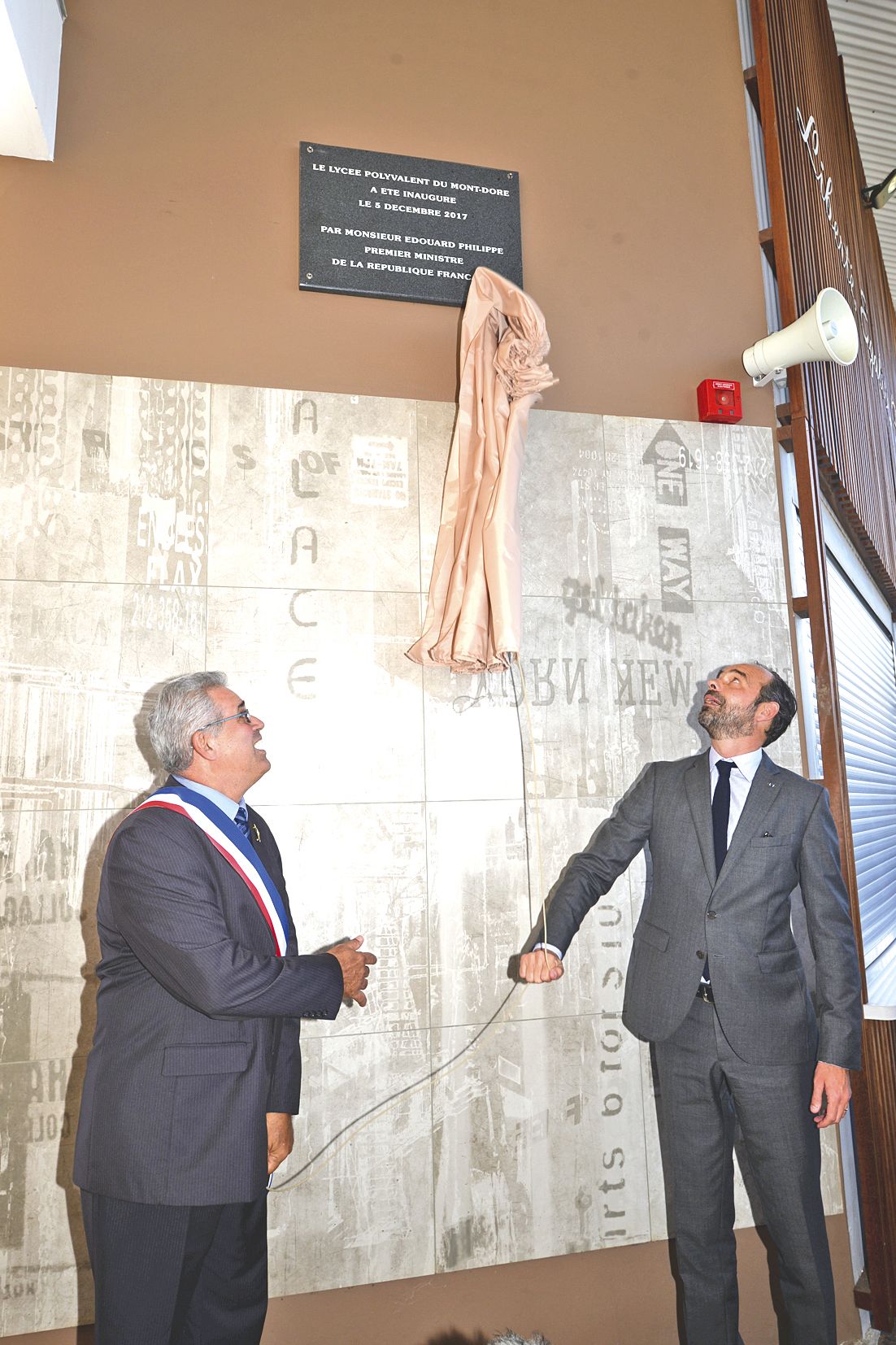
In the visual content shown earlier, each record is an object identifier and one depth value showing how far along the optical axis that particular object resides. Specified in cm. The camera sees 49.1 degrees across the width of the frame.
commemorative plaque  314
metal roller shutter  415
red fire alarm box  336
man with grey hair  187
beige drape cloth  283
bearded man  240
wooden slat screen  389
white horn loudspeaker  322
